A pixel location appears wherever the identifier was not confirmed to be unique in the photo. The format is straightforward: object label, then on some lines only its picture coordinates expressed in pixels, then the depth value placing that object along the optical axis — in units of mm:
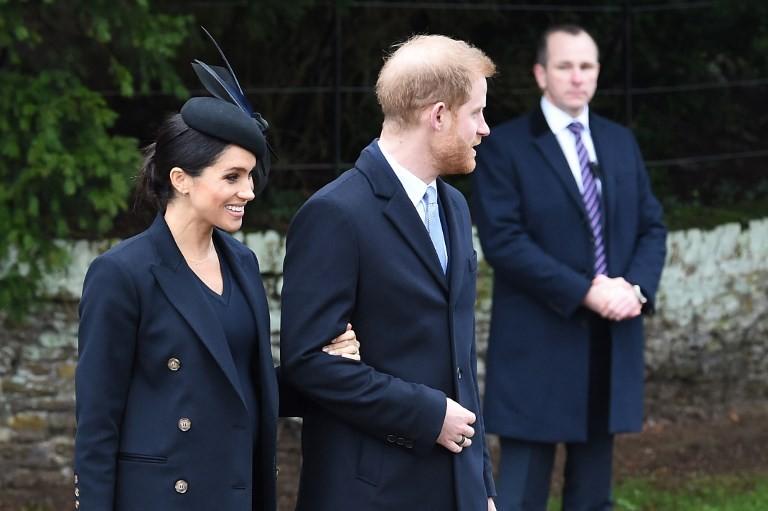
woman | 7328
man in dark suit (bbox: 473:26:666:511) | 11891
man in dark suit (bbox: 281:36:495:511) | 7820
